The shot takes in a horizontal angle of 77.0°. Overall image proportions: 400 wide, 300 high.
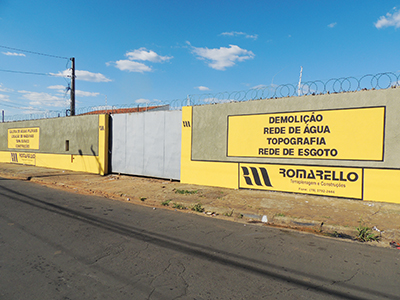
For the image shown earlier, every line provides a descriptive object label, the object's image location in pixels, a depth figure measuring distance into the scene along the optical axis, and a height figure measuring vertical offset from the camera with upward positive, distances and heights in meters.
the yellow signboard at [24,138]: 18.25 +0.03
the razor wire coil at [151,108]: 7.47 +1.80
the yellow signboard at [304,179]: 7.99 -1.17
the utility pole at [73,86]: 18.39 +4.00
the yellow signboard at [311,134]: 7.72 +0.39
